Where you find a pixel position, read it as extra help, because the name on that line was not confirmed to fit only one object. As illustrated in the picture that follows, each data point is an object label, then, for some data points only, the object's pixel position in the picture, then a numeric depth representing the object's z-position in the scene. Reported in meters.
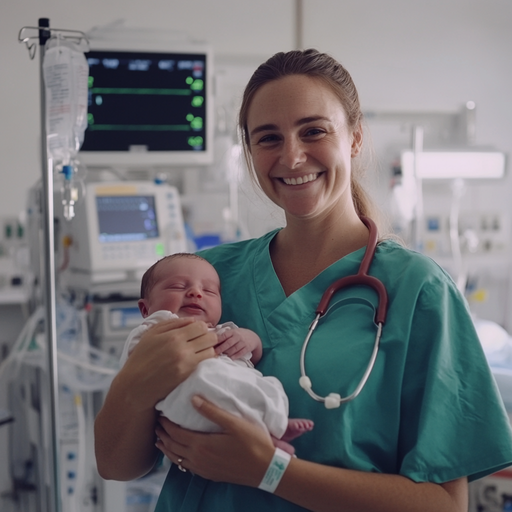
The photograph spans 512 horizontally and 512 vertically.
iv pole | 1.73
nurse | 0.97
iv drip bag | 1.81
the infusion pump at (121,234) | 2.58
